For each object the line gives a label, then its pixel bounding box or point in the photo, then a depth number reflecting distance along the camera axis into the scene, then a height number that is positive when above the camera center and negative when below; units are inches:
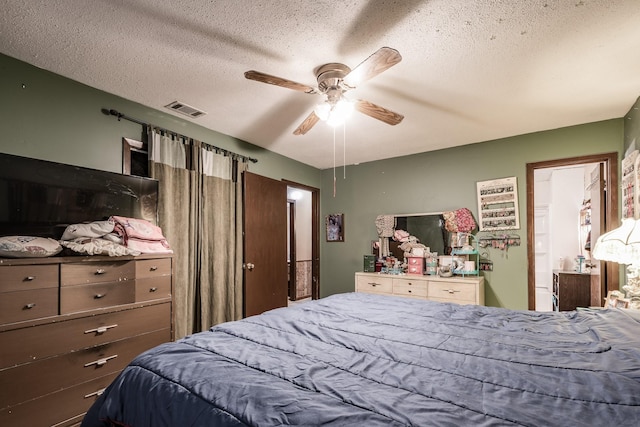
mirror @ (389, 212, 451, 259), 157.2 -3.0
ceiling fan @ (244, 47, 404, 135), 64.3 +34.4
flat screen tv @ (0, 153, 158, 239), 76.2 +8.9
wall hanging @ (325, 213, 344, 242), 193.6 -1.3
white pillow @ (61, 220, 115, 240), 79.6 -0.8
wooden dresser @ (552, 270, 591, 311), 153.2 -34.5
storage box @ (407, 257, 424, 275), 156.3 -21.2
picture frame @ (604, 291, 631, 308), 88.0 -23.5
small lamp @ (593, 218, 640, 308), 79.2 -7.3
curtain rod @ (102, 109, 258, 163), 98.3 +36.5
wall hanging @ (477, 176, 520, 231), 139.2 +9.0
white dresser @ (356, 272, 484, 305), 134.9 -29.9
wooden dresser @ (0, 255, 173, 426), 64.3 -24.7
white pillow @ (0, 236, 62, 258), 65.9 -4.4
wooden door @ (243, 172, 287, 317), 139.9 -9.0
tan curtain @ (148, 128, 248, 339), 111.8 +0.8
